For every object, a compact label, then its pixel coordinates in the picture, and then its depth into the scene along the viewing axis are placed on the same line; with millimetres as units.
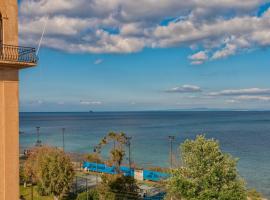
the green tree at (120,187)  33156
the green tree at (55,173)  34656
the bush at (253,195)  37738
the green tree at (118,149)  37062
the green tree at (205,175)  20366
